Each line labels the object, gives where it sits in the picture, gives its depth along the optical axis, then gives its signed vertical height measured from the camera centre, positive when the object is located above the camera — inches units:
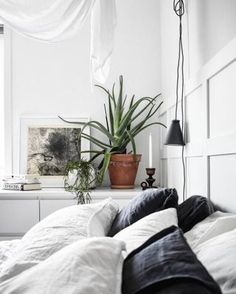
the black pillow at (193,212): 50.0 -8.6
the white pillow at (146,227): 39.4 -8.7
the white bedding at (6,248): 50.6 -14.4
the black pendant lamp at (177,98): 75.8 +11.5
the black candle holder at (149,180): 99.7 -8.1
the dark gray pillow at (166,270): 22.1 -7.9
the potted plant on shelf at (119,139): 102.2 +2.9
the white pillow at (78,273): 22.9 -8.0
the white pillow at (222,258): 25.6 -8.5
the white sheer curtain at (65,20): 76.1 +27.3
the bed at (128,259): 23.3 -8.3
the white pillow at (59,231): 34.8 -9.5
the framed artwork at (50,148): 111.4 +0.4
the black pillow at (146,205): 52.4 -7.9
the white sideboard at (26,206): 95.4 -14.3
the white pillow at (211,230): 40.3 -8.9
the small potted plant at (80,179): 93.7 -7.8
